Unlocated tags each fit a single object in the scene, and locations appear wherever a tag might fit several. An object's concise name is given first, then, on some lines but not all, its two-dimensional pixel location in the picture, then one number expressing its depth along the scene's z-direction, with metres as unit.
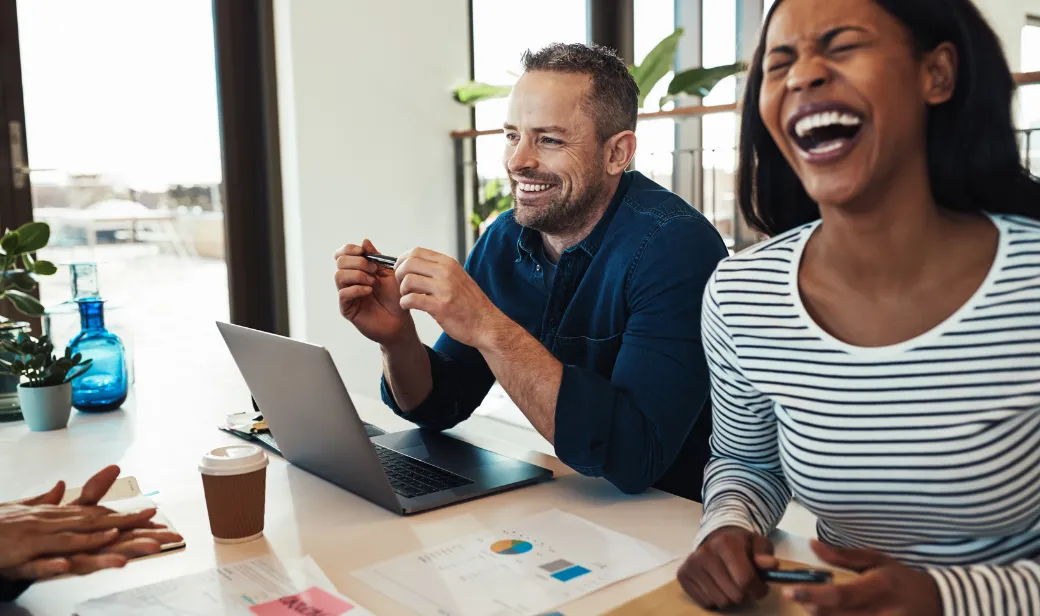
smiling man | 1.24
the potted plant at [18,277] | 1.60
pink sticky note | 0.83
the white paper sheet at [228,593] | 0.84
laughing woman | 0.91
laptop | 1.10
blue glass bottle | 1.65
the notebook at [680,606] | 0.84
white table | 0.93
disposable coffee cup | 1.00
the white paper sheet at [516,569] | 0.86
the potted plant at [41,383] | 1.53
